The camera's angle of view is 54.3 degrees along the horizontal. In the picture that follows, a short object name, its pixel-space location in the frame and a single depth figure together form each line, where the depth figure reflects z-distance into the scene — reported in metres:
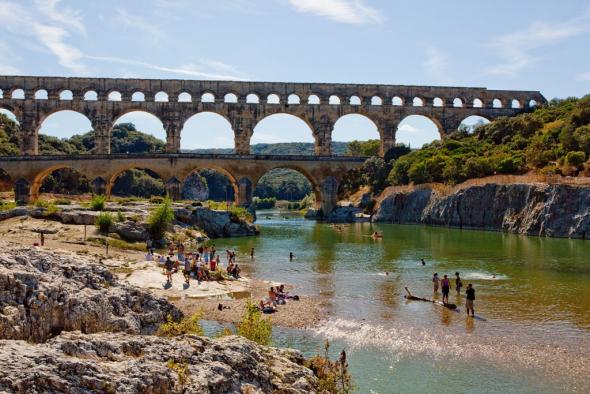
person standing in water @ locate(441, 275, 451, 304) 21.20
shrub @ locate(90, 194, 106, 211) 43.84
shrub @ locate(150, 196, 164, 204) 55.94
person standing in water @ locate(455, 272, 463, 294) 23.16
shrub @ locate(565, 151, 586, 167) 50.78
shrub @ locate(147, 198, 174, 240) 40.91
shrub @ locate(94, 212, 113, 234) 38.53
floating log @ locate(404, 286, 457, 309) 20.55
